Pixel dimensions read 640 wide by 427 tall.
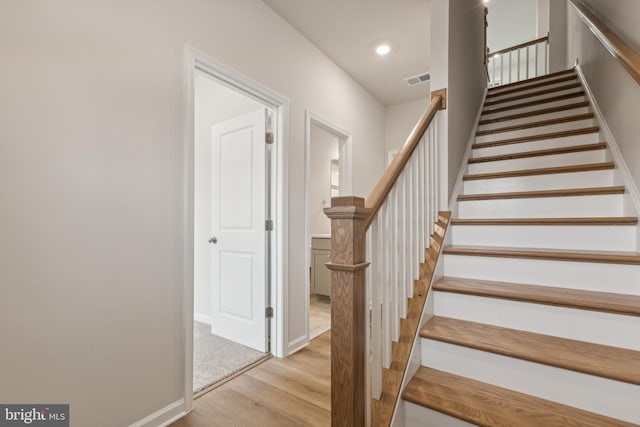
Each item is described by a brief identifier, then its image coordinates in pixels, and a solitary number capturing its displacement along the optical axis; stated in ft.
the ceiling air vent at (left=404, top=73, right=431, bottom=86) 11.22
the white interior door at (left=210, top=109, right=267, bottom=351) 8.23
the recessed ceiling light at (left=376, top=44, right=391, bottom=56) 9.40
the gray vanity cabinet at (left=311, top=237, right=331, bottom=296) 13.73
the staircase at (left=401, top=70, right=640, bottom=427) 3.80
